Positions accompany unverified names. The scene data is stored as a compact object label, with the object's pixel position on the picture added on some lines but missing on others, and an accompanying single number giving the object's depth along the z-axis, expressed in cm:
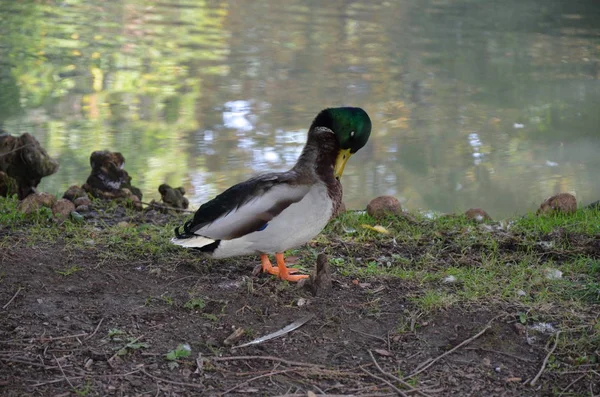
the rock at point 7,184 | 1036
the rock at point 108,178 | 1034
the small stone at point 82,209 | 967
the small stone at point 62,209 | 922
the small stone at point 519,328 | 661
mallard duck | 721
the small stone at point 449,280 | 770
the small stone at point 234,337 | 631
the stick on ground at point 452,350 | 604
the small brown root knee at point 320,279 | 723
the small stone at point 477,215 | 982
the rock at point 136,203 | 1009
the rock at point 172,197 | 1023
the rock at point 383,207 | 962
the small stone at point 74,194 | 1010
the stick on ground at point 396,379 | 576
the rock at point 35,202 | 922
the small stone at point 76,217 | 923
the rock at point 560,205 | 977
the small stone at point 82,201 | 984
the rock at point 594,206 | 1005
